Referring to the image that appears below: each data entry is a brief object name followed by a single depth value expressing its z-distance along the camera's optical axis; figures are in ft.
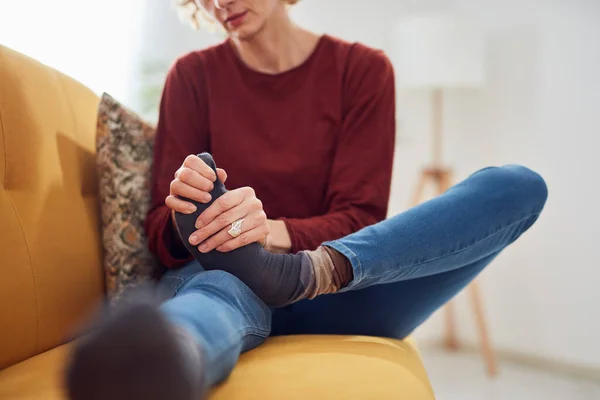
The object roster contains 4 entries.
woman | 2.00
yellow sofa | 2.66
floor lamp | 7.89
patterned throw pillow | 3.85
